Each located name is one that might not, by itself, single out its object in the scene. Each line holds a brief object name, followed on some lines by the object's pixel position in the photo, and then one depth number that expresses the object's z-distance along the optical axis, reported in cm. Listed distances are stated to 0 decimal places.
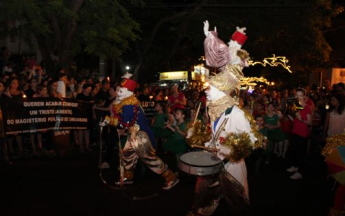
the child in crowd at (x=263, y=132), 850
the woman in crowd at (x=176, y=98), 1197
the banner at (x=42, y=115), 853
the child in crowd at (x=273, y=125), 980
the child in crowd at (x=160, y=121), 1002
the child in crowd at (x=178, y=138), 797
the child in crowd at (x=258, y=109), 1037
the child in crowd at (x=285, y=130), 1043
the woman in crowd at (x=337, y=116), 834
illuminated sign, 2534
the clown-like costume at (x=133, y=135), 691
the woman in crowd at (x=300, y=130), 804
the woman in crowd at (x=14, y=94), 897
